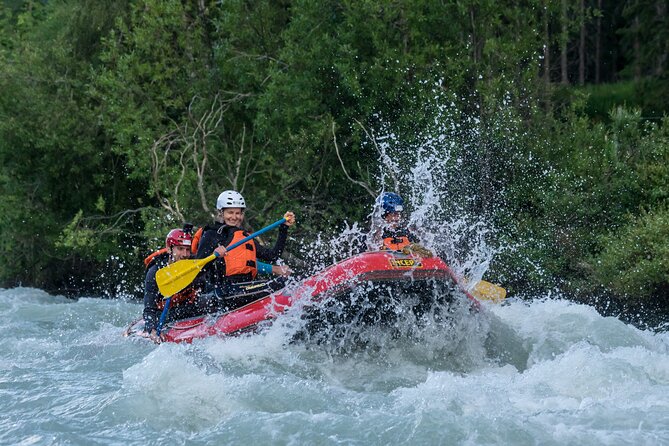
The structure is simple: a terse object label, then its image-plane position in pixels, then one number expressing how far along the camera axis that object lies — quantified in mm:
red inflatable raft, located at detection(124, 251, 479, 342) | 15742
